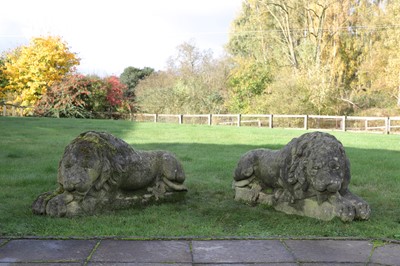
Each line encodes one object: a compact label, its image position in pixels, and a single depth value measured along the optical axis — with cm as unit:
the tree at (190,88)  3412
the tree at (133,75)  4900
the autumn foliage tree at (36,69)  2838
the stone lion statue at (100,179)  573
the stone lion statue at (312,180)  564
